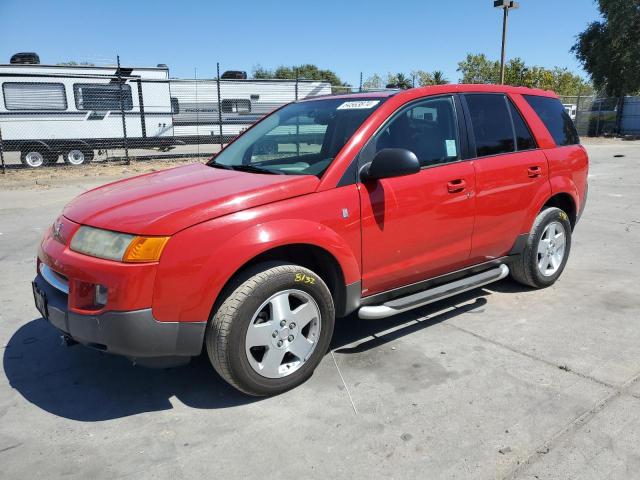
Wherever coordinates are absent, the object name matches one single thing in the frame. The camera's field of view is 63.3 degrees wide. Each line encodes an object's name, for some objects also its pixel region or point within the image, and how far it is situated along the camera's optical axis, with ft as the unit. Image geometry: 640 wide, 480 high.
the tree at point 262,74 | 183.87
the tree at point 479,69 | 183.19
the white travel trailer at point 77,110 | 51.88
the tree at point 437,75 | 182.76
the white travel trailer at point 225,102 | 59.62
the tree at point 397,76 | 161.04
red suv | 8.71
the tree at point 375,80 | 186.55
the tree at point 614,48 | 96.17
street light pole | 73.72
